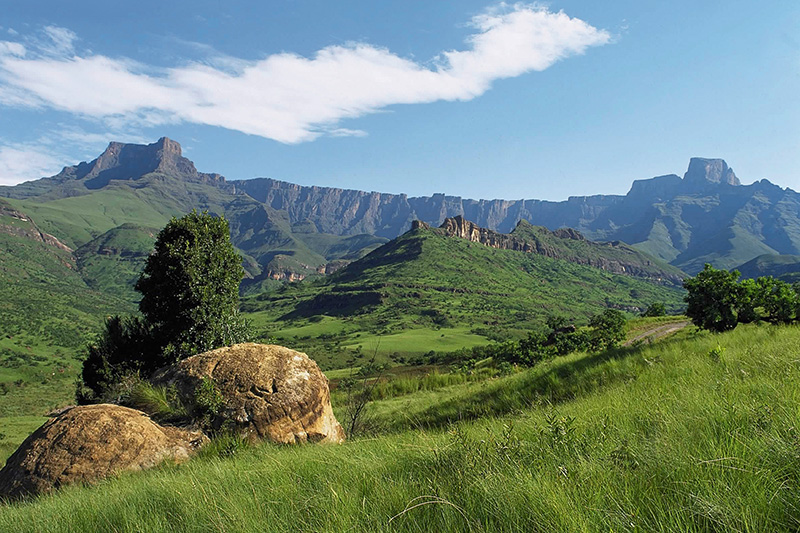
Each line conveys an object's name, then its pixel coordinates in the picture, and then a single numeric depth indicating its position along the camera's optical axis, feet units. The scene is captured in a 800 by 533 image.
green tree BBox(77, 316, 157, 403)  72.54
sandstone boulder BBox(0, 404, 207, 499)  22.75
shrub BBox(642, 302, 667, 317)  158.30
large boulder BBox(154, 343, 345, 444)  31.27
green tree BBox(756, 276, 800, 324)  41.04
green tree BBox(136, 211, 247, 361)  65.46
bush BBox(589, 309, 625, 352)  88.32
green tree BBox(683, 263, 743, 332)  42.75
